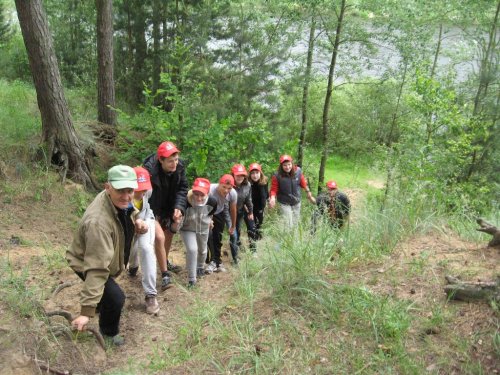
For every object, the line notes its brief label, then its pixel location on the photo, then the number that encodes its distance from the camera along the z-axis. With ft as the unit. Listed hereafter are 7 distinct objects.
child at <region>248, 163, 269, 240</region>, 23.26
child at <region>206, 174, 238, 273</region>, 19.22
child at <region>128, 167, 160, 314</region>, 14.76
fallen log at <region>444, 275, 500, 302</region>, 11.14
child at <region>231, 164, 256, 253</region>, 21.24
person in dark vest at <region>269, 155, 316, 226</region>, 24.23
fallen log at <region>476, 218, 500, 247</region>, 13.44
